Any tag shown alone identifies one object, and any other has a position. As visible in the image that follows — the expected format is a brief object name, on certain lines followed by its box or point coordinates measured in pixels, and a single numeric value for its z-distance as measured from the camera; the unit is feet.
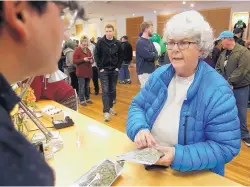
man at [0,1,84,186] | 0.84
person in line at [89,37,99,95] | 16.32
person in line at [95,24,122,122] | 11.12
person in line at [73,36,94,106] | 13.70
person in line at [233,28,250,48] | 11.60
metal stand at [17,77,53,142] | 3.02
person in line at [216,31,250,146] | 8.49
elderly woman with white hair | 3.12
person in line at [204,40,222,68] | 12.28
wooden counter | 2.98
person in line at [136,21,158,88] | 11.84
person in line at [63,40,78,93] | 14.33
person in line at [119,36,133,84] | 20.62
